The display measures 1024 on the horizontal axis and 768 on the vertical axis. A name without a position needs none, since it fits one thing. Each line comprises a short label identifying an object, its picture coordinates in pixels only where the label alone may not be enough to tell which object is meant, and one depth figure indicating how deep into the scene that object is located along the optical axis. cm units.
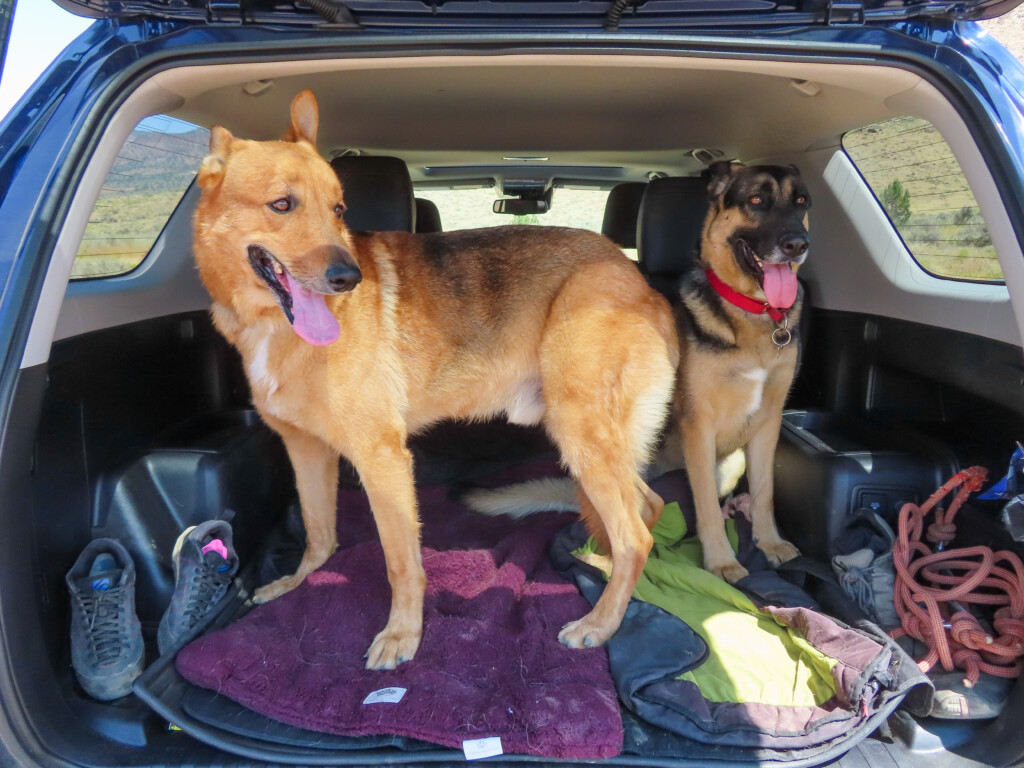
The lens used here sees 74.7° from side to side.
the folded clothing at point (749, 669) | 179
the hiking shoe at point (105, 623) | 195
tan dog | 214
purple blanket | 179
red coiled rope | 190
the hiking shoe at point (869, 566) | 224
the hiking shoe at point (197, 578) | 223
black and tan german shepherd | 279
